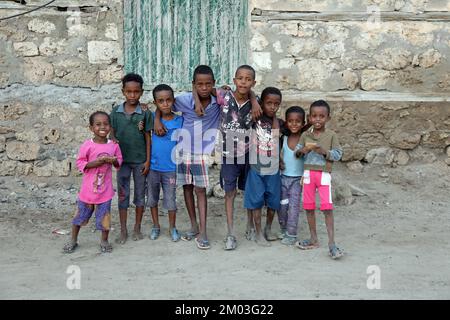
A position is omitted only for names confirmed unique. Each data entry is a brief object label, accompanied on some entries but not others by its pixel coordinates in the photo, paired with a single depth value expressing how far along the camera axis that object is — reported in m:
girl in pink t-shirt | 4.66
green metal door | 6.55
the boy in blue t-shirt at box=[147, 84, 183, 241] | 4.82
